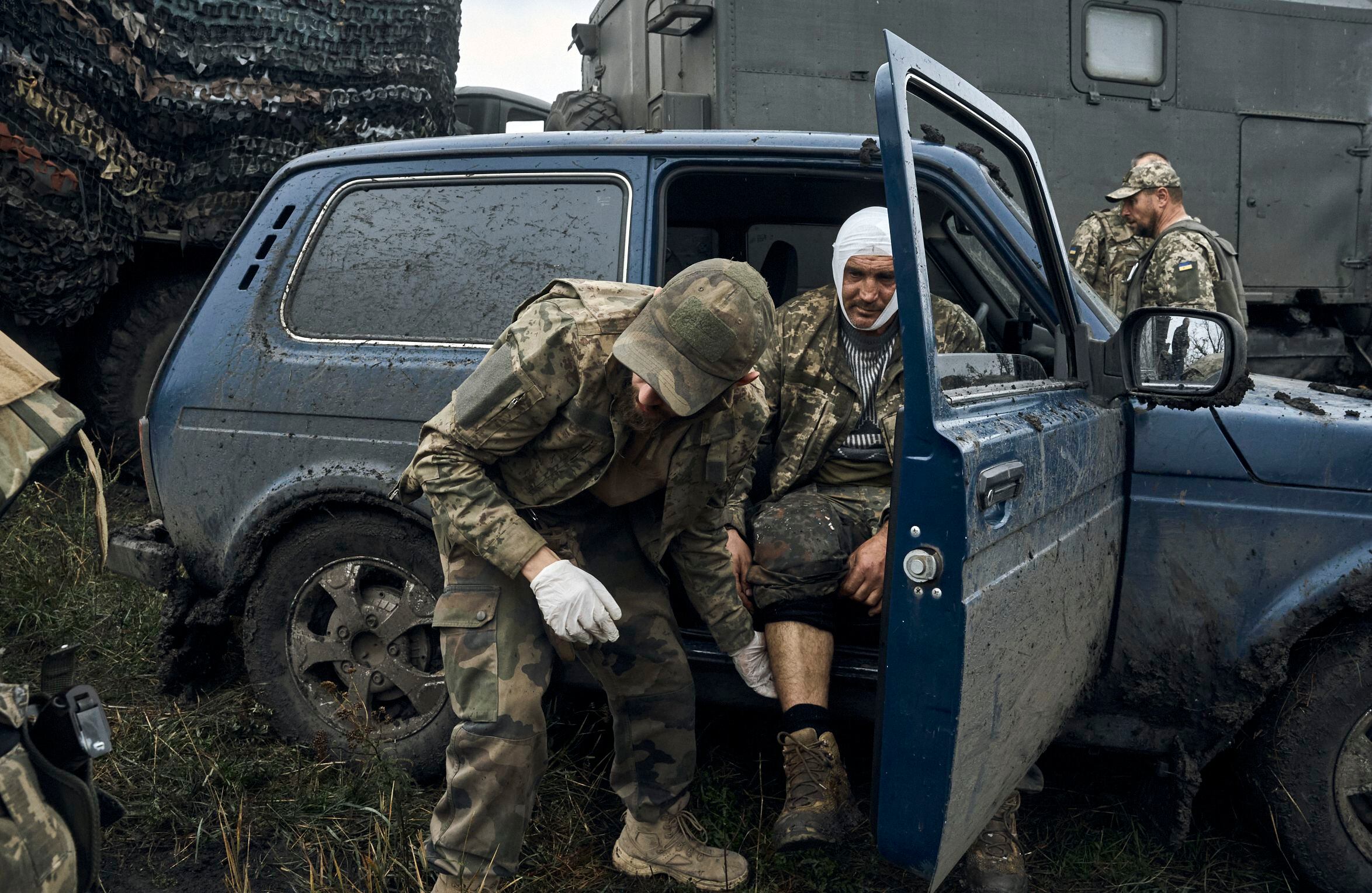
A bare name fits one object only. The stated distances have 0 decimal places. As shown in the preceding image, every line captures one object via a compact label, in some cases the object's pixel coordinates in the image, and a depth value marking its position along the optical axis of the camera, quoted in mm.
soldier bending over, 2186
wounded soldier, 2570
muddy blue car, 1908
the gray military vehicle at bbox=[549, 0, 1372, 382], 5480
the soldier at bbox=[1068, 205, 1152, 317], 5266
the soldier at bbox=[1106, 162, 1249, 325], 4461
